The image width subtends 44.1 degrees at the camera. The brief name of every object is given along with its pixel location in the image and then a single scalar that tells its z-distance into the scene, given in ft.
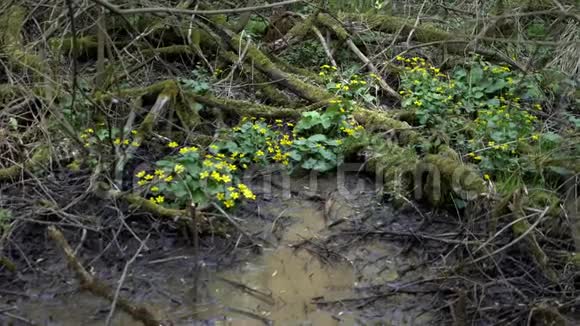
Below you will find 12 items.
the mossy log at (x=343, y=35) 21.34
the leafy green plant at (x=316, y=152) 16.84
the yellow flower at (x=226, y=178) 14.80
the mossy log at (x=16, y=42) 17.81
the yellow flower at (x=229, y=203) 14.57
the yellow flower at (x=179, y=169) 14.69
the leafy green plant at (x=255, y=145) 16.72
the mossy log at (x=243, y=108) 18.66
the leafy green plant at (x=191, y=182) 14.65
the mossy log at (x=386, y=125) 17.69
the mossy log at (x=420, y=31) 21.58
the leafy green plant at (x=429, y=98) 18.54
